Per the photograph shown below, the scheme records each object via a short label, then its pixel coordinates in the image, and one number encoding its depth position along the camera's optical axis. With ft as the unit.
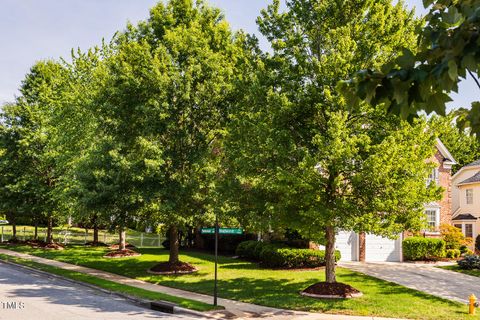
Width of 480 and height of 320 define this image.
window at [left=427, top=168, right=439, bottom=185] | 110.93
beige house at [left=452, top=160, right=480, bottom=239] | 136.05
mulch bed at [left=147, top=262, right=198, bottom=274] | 82.17
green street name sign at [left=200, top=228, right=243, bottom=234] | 54.75
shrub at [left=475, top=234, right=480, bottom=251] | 122.25
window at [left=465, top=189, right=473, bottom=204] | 140.26
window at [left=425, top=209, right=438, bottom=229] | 108.99
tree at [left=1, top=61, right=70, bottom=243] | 119.55
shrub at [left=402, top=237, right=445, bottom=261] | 98.73
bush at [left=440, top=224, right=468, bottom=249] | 102.94
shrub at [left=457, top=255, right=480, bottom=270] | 86.53
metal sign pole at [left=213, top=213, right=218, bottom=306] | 53.61
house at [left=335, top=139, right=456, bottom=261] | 95.76
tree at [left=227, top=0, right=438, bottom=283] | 56.39
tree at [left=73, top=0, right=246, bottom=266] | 76.69
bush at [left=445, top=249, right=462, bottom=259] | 100.99
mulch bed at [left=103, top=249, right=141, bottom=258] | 104.53
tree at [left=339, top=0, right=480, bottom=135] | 12.51
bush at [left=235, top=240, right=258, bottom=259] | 96.73
